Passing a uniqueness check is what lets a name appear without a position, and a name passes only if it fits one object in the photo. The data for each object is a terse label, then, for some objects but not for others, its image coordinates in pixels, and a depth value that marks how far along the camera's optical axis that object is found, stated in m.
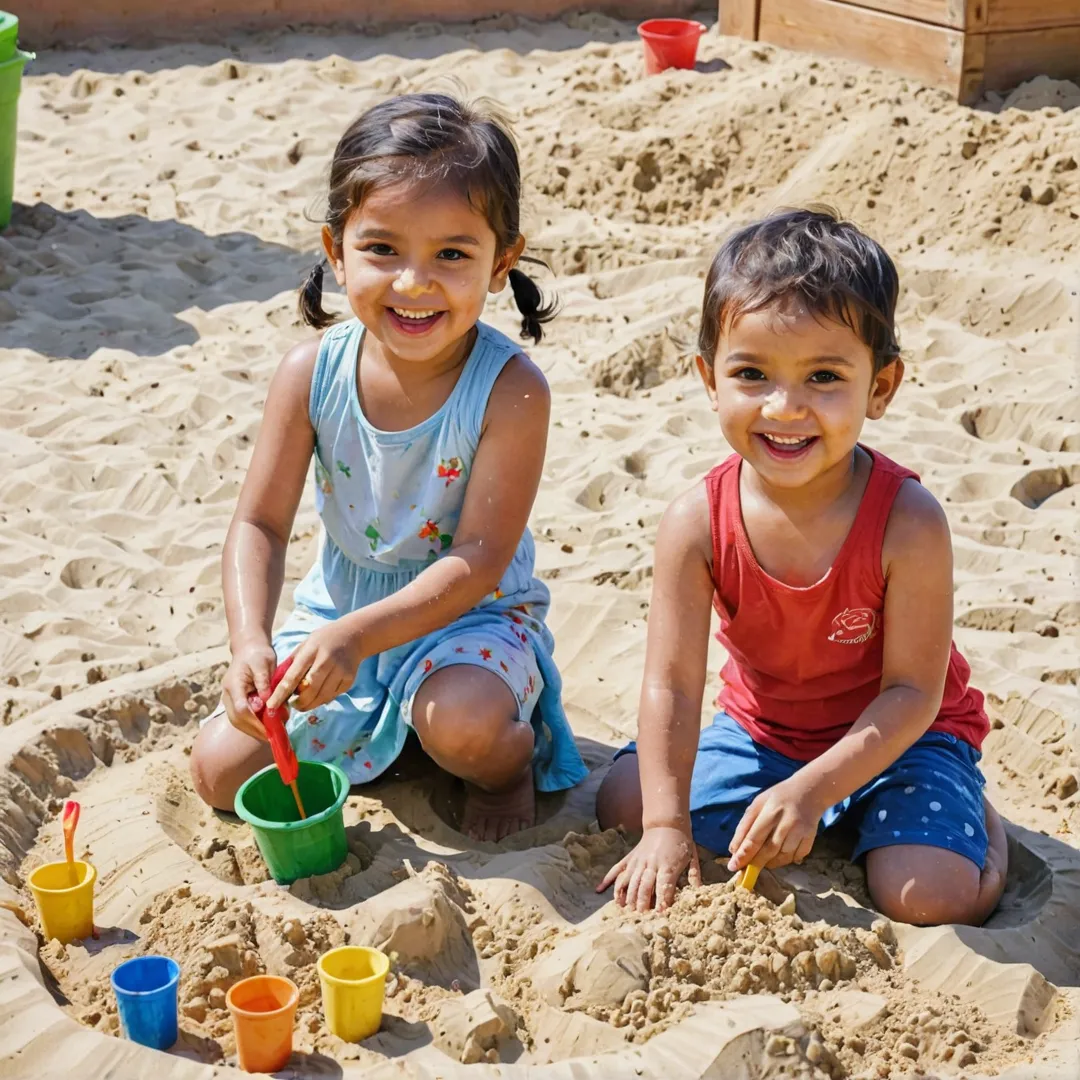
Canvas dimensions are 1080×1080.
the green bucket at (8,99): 6.25
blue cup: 2.18
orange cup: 2.12
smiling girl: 2.77
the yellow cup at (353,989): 2.21
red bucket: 7.58
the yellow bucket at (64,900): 2.48
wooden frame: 6.47
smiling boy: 2.49
